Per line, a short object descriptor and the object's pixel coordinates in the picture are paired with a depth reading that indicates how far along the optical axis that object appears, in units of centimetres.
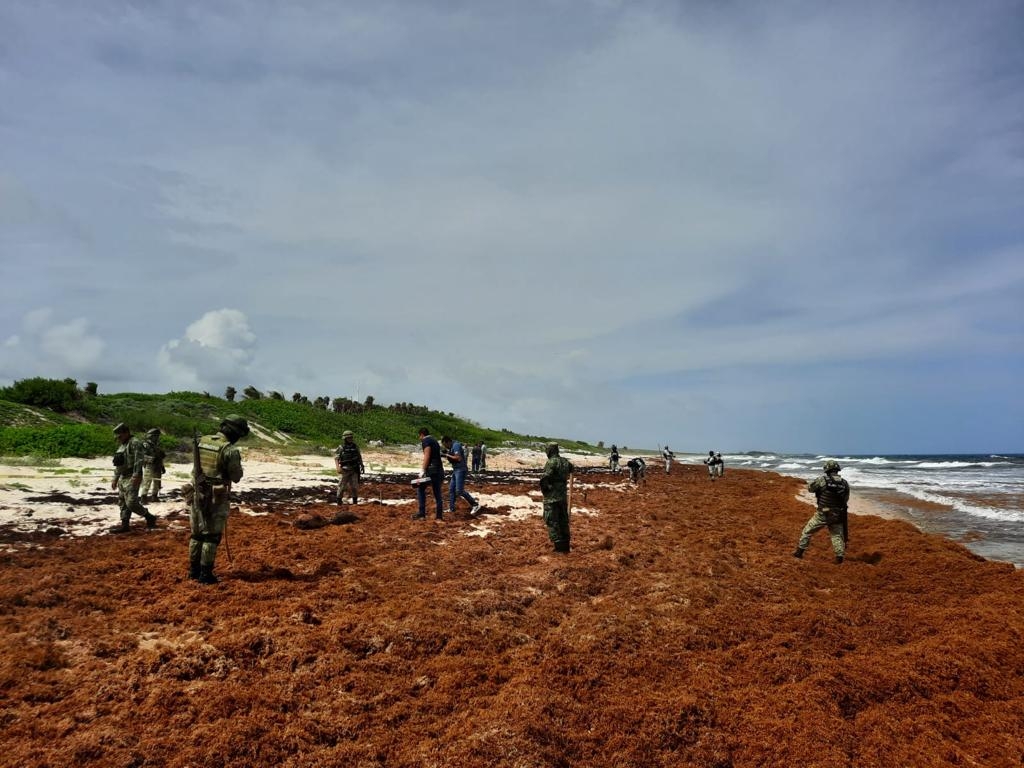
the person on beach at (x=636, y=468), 3183
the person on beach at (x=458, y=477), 1523
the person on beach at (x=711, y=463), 3830
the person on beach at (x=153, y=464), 1350
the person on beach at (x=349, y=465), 1595
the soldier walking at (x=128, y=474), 1146
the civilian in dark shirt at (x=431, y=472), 1402
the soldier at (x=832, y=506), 1189
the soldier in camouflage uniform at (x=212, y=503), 796
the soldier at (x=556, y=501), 1137
